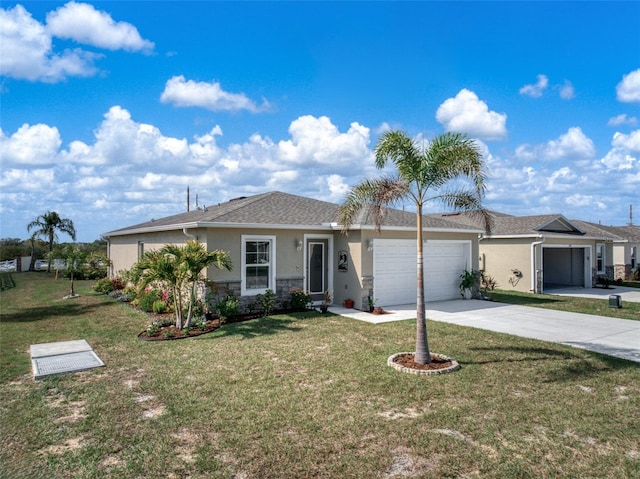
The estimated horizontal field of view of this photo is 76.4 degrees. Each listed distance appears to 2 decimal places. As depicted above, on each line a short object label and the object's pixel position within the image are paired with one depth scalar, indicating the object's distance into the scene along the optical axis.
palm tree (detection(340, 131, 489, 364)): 7.31
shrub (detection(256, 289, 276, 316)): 11.99
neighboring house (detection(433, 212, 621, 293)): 19.09
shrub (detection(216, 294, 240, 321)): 11.05
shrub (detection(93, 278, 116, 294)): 17.55
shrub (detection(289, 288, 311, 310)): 12.69
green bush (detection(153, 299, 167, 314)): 12.11
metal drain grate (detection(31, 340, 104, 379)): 6.99
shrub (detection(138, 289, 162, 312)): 12.81
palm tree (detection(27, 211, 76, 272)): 32.84
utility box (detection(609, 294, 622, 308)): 13.95
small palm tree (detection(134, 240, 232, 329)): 9.69
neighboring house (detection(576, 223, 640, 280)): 26.53
